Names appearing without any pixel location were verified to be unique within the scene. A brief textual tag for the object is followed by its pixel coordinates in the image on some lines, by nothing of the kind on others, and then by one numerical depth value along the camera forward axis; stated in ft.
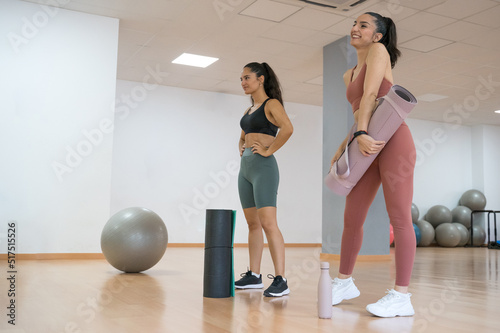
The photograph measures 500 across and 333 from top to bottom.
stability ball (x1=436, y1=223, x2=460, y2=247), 31.60
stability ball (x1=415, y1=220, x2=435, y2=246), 31.07
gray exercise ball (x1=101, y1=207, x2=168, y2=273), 12.17
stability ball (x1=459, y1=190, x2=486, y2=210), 34.32
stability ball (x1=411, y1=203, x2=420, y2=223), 31.19
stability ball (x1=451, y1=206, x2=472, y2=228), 33.76
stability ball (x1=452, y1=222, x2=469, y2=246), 32.10
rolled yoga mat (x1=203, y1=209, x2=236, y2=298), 8.64
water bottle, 6.90
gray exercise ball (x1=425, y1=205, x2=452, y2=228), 32.91
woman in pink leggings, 7.08
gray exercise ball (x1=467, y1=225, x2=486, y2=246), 33.27
